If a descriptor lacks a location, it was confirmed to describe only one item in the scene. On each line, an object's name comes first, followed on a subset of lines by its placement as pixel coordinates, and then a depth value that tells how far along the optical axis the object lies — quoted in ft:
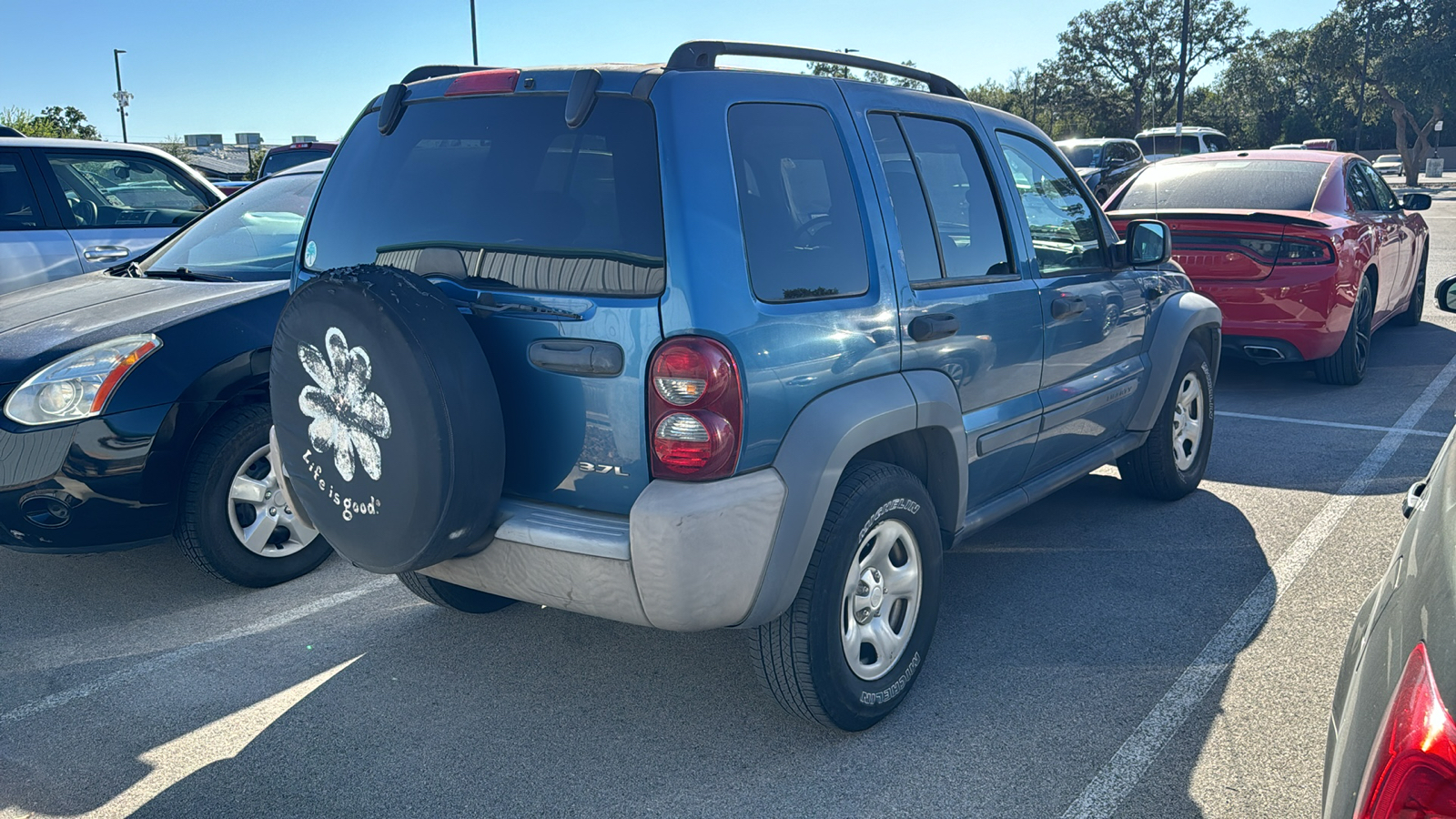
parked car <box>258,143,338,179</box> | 45.71
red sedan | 23.82
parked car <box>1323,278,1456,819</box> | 4.96
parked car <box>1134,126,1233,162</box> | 79.20
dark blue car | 13.04
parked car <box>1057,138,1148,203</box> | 59.16
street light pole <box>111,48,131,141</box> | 185.37
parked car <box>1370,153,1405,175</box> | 153.47
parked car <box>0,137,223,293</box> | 21.36
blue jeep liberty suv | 8.96
